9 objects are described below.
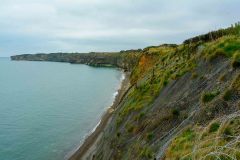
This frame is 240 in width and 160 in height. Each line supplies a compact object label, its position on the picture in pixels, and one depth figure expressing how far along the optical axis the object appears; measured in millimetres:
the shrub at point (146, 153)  9933
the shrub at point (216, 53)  12428
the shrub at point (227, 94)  9131
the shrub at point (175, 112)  11195
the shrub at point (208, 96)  9845
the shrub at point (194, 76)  12928
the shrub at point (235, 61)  10627
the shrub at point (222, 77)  10597
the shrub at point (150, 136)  11421
